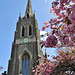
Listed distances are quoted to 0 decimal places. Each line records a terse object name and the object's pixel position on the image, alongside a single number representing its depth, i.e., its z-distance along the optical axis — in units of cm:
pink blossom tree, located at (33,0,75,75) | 313
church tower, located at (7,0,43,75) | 1939
